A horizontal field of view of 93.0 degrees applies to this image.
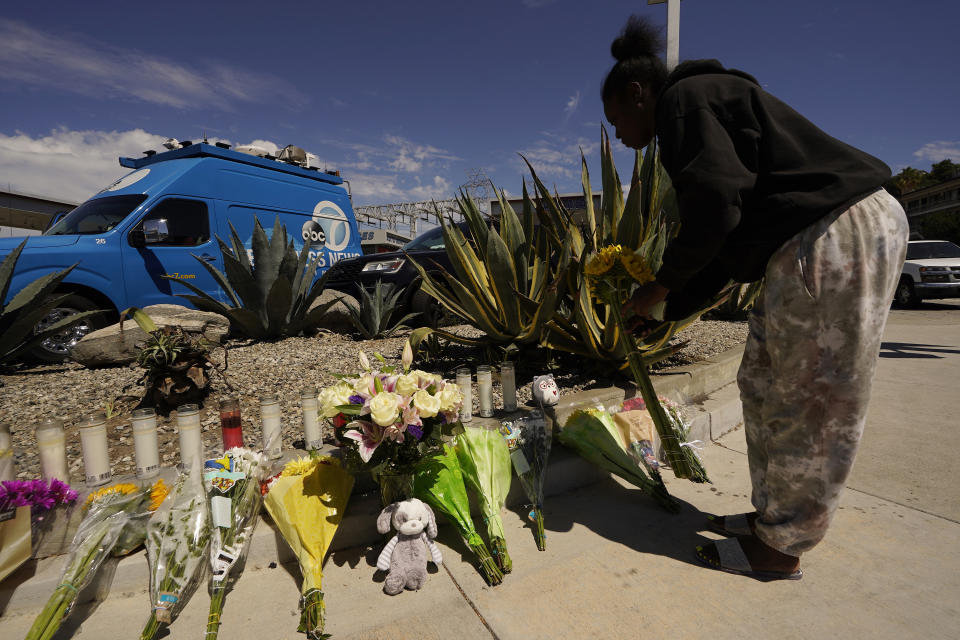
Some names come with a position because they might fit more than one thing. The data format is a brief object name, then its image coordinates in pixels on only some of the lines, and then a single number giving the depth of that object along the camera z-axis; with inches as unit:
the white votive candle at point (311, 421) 79.8
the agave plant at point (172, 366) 95.7
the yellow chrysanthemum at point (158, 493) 65.2
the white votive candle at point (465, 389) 88.0
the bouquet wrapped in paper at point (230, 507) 57.7
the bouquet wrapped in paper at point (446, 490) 67.9
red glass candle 74.0
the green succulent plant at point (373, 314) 186.9
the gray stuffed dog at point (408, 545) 60.6
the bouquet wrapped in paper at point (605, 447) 80.4
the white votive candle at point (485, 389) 91.8
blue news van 179.5
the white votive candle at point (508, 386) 94.5
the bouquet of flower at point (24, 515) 52.8
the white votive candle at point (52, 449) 65.5
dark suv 227.0
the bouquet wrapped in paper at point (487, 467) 70.9
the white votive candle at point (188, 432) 70.9
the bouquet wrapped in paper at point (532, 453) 75.0
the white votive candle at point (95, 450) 67.3
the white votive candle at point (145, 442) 69.9
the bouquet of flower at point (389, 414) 60.9
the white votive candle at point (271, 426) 75.7
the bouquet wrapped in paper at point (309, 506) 60.9
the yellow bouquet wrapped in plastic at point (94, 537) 49.8
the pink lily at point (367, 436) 60.3
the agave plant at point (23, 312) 125.9
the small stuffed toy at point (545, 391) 92.8
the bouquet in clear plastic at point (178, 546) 54.6
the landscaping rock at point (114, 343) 138.6
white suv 408.8
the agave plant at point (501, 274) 113.4
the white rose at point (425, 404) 61.5
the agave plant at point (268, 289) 161.3
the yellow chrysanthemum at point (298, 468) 67.8
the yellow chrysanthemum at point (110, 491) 62.8
